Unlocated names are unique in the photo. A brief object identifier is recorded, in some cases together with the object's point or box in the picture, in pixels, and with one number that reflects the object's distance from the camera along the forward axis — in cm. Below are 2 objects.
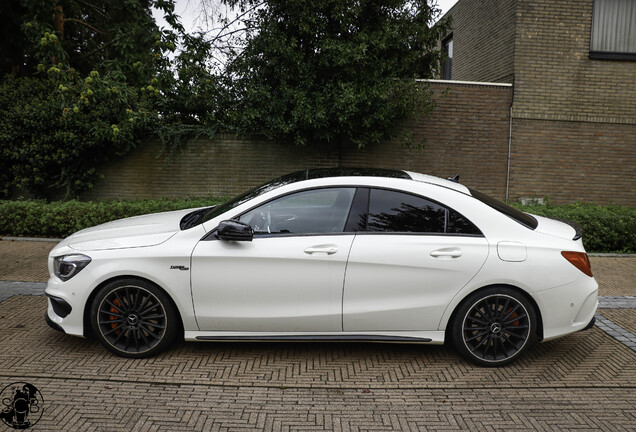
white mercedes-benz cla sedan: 404
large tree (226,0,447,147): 1010
